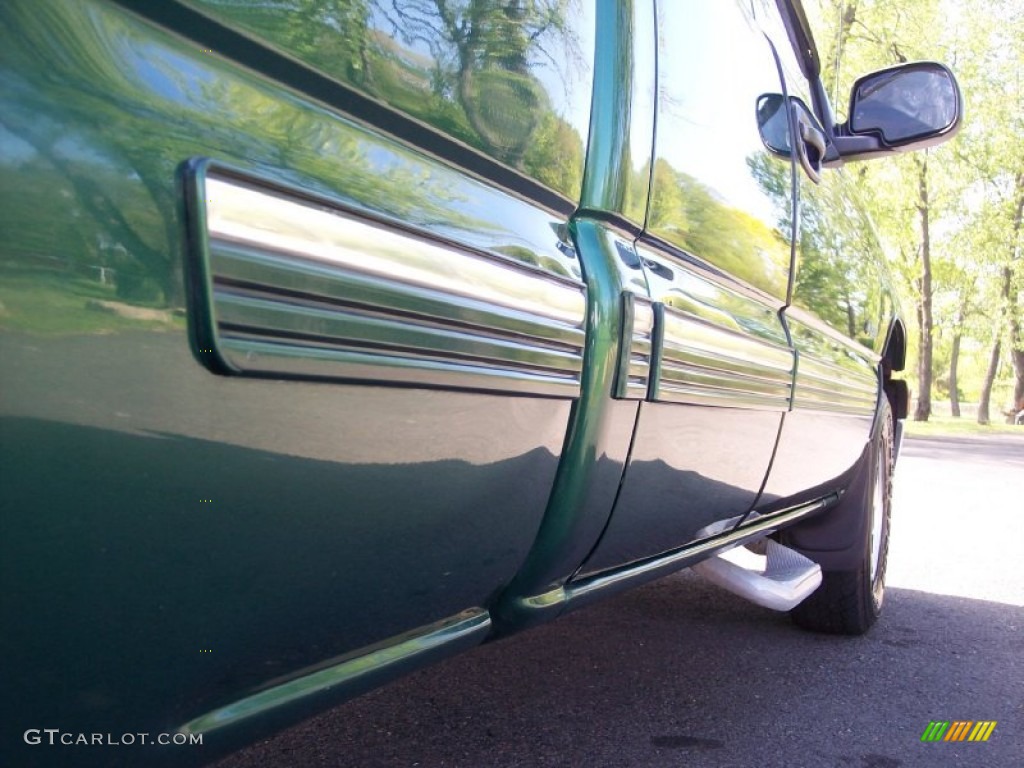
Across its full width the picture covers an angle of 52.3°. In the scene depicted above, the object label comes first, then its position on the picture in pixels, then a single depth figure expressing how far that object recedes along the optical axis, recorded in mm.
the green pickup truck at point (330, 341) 793
